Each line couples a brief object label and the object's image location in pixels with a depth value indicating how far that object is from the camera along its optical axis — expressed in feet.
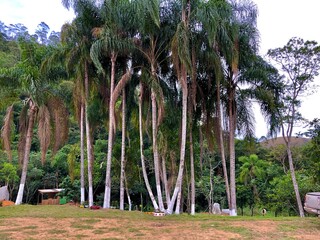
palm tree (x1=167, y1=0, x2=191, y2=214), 34.55
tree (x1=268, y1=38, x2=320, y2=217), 46.48
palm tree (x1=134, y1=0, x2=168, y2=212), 34.97
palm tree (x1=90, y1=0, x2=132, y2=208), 38.04
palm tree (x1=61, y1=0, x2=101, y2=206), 41.50
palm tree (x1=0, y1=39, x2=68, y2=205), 42.42
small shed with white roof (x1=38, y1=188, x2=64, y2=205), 66.29
